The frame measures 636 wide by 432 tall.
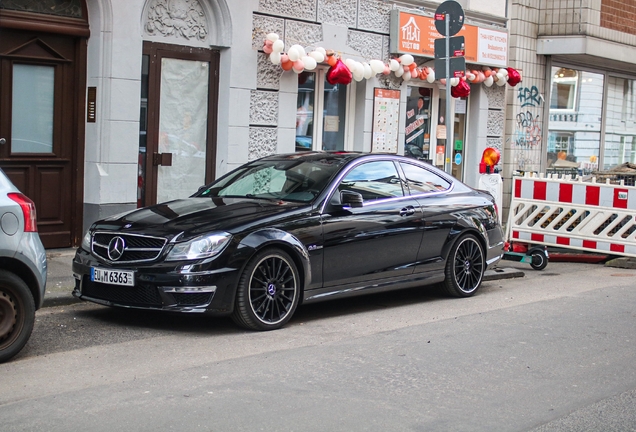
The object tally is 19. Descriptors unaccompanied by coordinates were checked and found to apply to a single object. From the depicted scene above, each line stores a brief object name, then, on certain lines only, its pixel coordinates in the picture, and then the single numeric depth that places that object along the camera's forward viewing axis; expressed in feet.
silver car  20.93
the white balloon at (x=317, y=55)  45.75
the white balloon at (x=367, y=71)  48.78
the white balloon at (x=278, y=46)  43.93
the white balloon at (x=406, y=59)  51.21
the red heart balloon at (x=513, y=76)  58.80
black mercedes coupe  24.11
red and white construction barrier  41.45
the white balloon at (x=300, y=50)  44.72
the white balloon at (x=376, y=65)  49.24
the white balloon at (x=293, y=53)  44.37
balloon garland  44.45
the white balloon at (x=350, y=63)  48.06
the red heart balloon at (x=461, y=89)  54.19
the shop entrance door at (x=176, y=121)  41.32
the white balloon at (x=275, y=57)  44.14
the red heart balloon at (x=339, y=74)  46.83
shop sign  51.26
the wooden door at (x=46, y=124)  36.76
